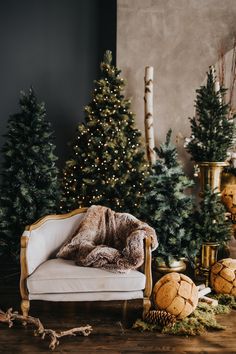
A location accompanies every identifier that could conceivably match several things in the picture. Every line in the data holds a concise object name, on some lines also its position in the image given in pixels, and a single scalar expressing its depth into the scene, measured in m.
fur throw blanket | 3.83
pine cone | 3.66
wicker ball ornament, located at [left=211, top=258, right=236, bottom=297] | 4.33
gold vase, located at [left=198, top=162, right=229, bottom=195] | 5.30
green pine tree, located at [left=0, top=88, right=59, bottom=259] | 5.27
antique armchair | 3.73
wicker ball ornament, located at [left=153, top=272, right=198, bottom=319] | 3.75
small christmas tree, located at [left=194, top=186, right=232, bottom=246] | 4.88
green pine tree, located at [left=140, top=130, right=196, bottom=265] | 4.84
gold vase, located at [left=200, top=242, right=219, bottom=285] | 4.90
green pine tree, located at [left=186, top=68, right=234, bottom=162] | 5.25
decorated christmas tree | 5.50
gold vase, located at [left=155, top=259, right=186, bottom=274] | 4.95
